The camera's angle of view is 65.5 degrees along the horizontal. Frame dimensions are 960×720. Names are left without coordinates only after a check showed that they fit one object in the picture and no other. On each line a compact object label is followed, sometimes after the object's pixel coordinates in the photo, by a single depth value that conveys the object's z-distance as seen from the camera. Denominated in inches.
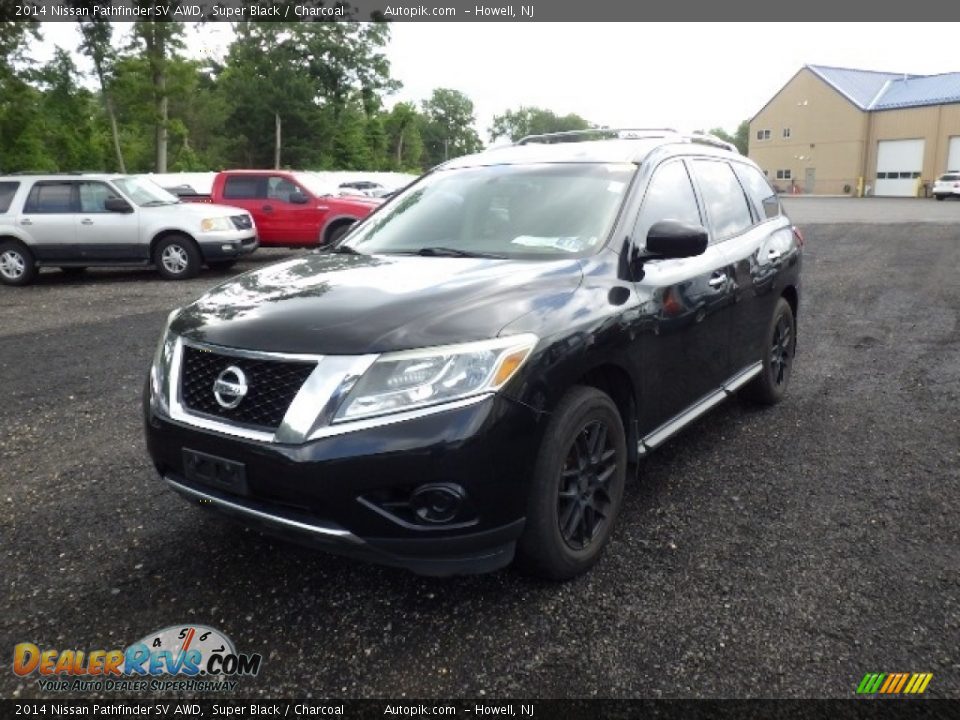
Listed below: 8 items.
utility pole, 1806.8
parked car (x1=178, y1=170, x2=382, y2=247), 562.6
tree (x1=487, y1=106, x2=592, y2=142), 4904.0
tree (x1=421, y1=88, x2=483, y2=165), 3823.8
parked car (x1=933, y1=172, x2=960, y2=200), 1555.1
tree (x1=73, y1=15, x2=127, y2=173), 901.8
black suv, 96.6
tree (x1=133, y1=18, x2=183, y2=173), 876.6
